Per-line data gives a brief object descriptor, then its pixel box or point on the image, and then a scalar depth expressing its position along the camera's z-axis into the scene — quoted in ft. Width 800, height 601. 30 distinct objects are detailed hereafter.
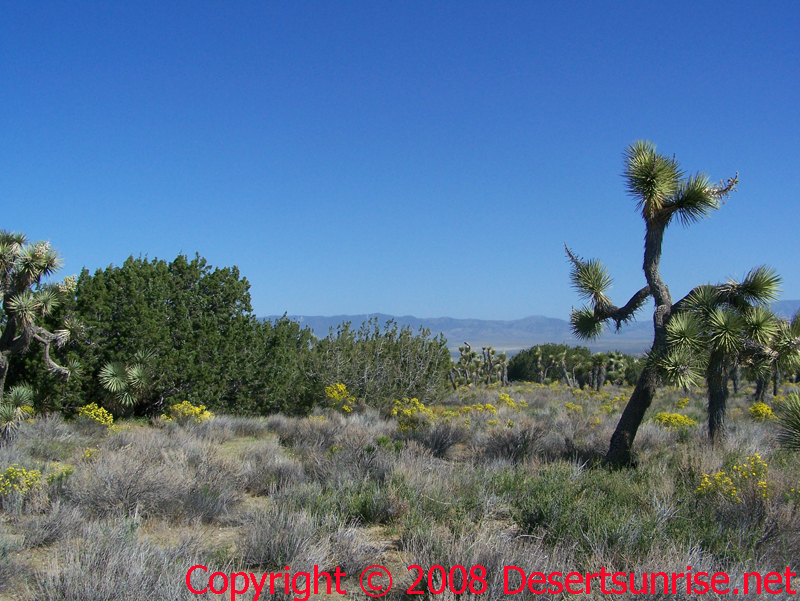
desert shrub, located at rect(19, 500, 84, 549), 15.88
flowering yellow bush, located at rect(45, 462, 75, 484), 19.61
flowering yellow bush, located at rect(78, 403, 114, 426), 32.86
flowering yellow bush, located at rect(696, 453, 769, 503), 17.77
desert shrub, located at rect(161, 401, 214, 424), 37.91
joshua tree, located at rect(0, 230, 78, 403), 32.19
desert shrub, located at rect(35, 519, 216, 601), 11.43
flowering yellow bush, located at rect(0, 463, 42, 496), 18.25
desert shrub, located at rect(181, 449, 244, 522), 18.76
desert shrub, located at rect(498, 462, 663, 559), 14.56
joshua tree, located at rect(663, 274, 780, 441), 24.50
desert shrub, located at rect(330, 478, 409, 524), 18.66
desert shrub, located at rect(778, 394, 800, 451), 19.71
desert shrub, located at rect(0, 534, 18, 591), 13.34
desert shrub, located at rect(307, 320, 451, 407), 51.06
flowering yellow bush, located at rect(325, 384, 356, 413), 43.06
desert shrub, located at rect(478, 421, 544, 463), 28.68
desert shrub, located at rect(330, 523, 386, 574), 14.79
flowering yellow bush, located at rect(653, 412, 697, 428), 34.68
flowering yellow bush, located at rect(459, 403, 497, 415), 44.97
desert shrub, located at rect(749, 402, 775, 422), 39.27
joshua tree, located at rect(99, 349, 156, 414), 39.22
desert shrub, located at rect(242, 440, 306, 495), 22.52
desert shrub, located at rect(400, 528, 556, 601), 12.38
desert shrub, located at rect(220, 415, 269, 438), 38.37
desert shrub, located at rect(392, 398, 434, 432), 35.17
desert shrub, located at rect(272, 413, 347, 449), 32.27
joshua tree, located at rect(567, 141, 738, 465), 26.43
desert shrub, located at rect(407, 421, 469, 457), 31.43
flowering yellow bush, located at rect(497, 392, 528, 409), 52.68
